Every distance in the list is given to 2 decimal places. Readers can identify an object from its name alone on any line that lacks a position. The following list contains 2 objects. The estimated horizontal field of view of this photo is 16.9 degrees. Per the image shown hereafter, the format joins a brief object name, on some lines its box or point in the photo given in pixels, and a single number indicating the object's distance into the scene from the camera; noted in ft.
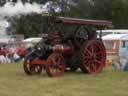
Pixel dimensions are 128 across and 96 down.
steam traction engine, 46.29
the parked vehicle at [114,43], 91.51
